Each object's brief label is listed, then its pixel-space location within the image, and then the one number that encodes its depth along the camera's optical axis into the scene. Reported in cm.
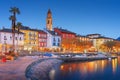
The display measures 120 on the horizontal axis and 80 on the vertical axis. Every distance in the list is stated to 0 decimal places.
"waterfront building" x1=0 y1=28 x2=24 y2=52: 3615
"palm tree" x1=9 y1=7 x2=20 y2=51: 2484
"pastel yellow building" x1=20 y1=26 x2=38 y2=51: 4115
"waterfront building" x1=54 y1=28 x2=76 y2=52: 4896
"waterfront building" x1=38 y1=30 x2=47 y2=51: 4450
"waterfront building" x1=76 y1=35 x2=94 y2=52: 5159
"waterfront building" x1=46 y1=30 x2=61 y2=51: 4629
